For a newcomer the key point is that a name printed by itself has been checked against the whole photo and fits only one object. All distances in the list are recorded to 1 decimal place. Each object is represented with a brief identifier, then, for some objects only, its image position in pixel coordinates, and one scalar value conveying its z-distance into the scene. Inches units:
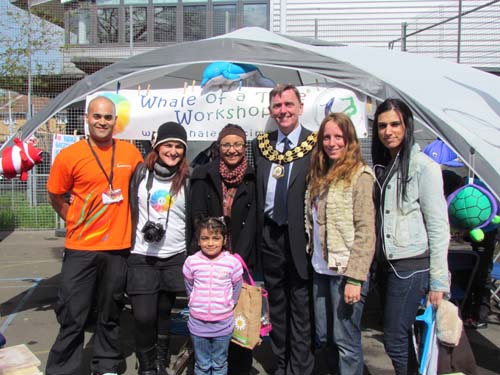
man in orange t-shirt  146.7
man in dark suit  140.5
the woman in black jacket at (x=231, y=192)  144.8
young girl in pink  138.6
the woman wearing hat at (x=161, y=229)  148.0
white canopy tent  151.2
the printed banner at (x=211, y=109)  192.4
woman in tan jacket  124.3
